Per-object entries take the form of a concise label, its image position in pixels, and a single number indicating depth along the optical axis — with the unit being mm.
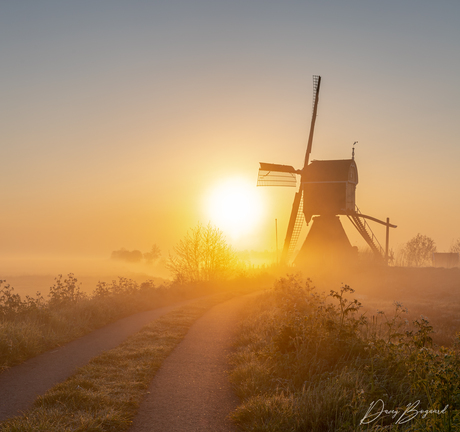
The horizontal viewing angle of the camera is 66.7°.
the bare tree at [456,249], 68412
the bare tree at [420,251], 65062
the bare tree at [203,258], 33094
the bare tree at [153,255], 116938
